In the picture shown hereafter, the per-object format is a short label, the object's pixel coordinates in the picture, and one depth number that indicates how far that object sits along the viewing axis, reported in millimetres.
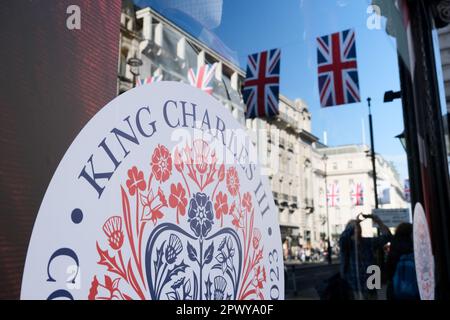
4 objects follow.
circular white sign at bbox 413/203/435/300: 3047
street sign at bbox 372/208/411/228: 2585
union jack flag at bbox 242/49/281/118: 1719
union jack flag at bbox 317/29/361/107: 2166
